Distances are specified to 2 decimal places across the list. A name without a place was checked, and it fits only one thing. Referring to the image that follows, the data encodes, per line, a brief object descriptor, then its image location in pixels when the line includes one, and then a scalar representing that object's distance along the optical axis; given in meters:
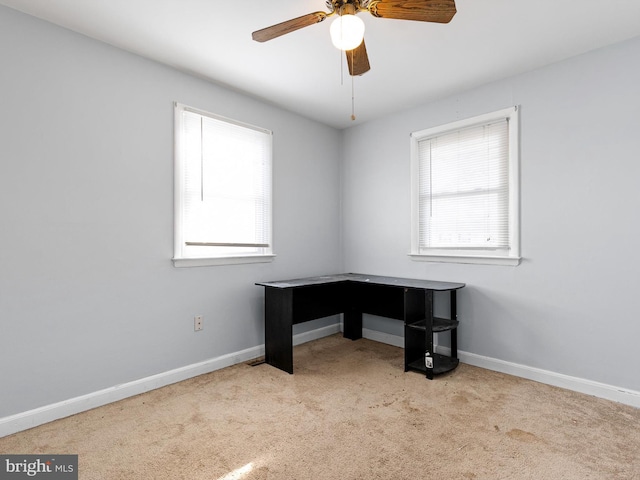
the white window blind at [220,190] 2.83
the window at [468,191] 2.93
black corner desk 2.90
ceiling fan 1.60
